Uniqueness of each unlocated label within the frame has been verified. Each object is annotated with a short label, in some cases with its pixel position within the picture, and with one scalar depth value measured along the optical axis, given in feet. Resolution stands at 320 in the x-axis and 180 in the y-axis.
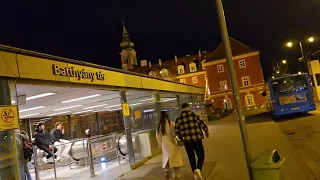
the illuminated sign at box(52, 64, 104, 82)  18.27
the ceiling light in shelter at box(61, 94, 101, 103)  29.36
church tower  202.97
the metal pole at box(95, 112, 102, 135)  53.64
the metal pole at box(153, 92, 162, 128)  35.53
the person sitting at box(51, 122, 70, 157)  33.13
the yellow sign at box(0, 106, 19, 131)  13.46
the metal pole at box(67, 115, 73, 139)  46.27
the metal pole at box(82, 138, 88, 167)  32.01
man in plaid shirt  18.89
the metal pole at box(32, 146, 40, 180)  25.92
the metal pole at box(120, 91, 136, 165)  27.41
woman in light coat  20.44
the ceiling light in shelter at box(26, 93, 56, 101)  22.40
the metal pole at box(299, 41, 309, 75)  80.44
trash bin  10.85
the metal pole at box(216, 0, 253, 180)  13.83
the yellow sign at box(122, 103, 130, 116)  27.63
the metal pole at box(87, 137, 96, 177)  26.03
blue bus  48.35
